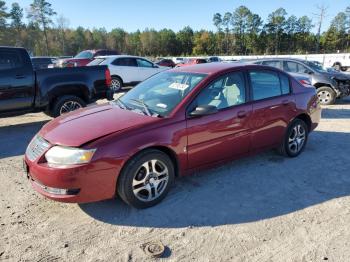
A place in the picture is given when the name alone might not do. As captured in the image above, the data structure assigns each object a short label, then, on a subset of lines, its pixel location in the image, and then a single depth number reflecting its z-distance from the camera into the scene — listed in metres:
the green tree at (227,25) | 93.31
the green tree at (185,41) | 100.50
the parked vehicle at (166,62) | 29.01
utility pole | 58.31
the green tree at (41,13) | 69.19
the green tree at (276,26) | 87.69
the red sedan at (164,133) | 3.60
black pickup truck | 7.46
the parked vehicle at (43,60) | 24.24
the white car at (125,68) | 15.19
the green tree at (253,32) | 90.12
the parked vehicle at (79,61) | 17.94
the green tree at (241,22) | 93.31
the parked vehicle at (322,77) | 11.30
